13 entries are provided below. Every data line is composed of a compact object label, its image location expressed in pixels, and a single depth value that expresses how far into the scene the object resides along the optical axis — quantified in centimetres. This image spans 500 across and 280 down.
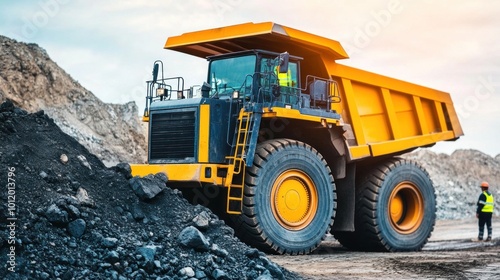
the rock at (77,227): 645
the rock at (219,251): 691
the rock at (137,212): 726
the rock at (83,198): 692
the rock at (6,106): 762
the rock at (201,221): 749
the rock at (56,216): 643
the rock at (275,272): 676
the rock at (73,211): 657
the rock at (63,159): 749
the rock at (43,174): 702
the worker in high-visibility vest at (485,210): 1437
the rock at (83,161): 767
